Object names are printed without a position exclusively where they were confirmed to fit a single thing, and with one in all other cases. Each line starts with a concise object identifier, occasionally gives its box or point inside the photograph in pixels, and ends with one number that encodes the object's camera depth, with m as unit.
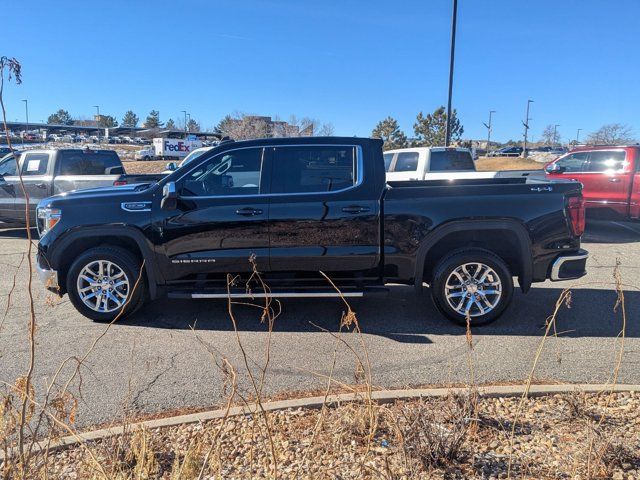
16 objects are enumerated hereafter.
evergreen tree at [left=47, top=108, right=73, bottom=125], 125.62
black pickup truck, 5.09
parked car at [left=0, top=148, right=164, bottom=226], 10.67
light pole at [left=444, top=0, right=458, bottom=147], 15.83
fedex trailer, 57.41
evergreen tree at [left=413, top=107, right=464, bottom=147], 48.53
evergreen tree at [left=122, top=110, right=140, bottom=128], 130.75
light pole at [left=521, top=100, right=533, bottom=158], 65.38
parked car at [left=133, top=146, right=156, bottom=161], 55.91
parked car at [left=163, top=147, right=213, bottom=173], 12.64
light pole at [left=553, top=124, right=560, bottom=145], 86.00
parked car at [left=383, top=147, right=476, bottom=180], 12.38
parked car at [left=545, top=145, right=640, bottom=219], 10.98
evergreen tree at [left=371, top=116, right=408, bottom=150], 50.81
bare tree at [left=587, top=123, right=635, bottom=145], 48.03
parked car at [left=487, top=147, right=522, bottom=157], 70.12
